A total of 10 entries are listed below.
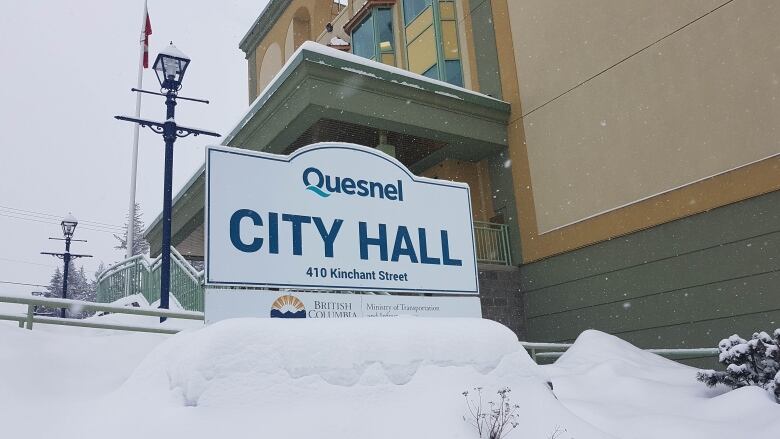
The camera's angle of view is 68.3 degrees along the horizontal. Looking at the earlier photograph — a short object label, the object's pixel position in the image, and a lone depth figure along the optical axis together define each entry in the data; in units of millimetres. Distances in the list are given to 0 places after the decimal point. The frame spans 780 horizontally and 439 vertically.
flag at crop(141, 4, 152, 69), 22473
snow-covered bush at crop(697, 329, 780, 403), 6152
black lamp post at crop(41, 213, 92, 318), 17922
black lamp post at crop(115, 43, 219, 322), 9219
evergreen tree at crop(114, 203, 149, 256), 54109
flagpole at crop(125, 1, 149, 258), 18219
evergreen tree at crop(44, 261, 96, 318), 48844
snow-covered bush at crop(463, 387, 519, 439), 3809
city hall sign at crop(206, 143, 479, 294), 4645
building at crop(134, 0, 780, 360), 8531
